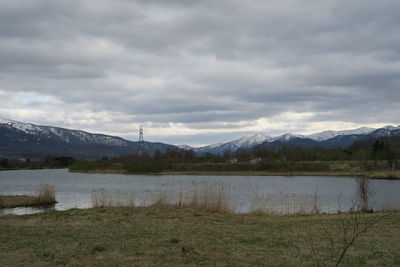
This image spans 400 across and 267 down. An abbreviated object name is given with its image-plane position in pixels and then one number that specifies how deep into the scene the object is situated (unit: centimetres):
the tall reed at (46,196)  3036
